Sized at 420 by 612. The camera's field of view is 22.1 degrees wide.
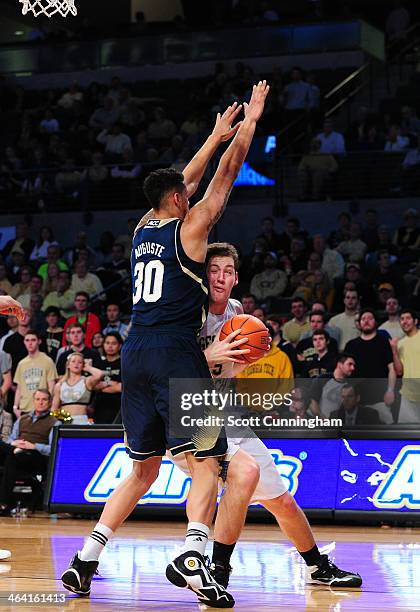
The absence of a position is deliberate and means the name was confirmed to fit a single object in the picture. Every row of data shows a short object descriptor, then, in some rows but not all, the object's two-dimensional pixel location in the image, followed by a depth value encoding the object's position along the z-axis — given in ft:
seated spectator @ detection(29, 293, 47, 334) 50.72
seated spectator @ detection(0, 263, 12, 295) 54.92
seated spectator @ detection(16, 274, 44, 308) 53.83
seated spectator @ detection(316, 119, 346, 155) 61.31
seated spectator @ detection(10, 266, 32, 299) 54.75
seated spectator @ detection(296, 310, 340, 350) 40.73
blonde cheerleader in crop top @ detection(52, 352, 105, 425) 41.01
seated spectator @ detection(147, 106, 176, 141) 69.82
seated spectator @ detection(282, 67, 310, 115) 66.95
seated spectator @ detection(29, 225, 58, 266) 60.13
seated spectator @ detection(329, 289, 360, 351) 43.65
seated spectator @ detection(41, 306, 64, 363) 47.83
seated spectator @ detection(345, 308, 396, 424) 38.68
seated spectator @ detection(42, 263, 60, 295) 54.48
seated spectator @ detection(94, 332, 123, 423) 40.60
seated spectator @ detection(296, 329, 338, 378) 39.75
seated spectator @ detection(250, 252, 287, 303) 51.26
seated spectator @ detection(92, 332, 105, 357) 45.56
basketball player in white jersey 19.93
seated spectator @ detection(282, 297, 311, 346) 44.24
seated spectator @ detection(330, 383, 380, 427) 37.70
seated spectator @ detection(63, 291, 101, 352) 48.11
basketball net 27.07
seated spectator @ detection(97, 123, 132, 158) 68.80
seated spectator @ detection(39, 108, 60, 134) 74.43
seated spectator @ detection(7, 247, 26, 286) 57.65
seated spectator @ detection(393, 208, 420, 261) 51.85
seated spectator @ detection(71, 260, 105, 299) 54.34
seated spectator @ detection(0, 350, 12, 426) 43.06
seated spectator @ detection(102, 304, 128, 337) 47.19
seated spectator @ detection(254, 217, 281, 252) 54.54
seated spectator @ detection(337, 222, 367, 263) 51.74
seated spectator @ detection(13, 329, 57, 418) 43.55
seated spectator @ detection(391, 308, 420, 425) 38.52
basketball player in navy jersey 18.85
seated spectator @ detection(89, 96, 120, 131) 73.10
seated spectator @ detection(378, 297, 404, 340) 42.22
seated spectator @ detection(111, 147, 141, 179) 65.00
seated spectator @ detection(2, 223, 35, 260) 61.77
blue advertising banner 33.63
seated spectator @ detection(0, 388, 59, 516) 38.91
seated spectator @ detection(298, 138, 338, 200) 59.93
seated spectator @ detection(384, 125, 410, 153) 59.21
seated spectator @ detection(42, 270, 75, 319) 53.06
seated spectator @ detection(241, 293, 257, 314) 43.68
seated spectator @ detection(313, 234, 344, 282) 50.62
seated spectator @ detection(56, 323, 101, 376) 43.29
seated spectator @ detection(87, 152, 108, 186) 65.72
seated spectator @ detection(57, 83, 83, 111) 76.28
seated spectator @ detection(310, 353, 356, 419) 37.76
